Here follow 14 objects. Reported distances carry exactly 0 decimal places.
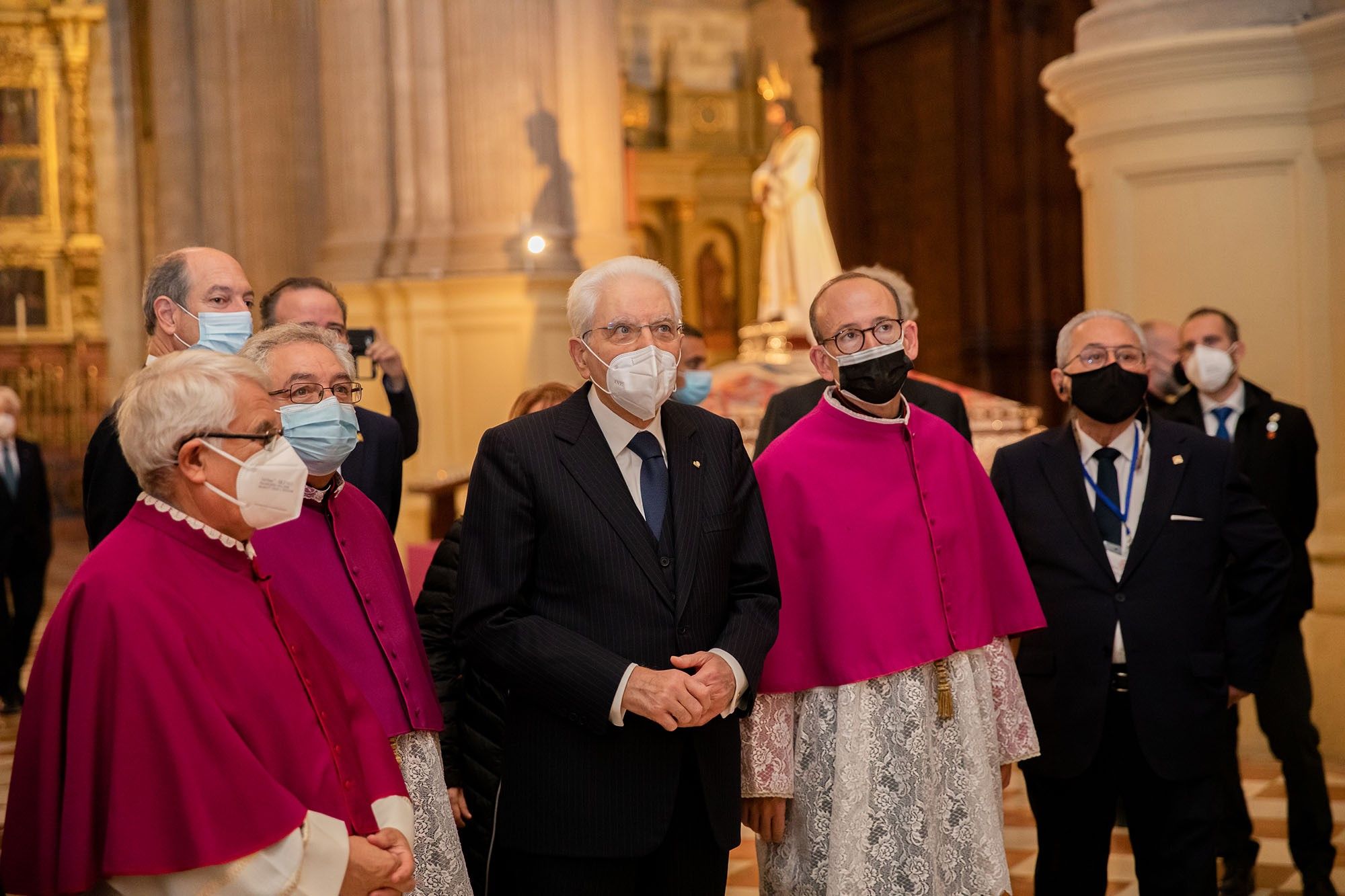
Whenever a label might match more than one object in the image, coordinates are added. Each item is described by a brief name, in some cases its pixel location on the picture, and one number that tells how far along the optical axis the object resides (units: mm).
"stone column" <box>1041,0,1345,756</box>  5996
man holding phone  3826
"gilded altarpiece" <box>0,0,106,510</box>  18750
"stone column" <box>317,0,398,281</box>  10500
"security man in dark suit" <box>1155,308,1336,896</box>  4836
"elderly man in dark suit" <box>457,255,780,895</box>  2855
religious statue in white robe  10734
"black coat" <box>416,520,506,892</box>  3180
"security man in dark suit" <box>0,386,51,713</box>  8633
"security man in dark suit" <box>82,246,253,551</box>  3668
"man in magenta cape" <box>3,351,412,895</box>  2275
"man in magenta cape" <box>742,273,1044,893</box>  3209
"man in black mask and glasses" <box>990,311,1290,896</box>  3775
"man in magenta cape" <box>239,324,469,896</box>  2896
